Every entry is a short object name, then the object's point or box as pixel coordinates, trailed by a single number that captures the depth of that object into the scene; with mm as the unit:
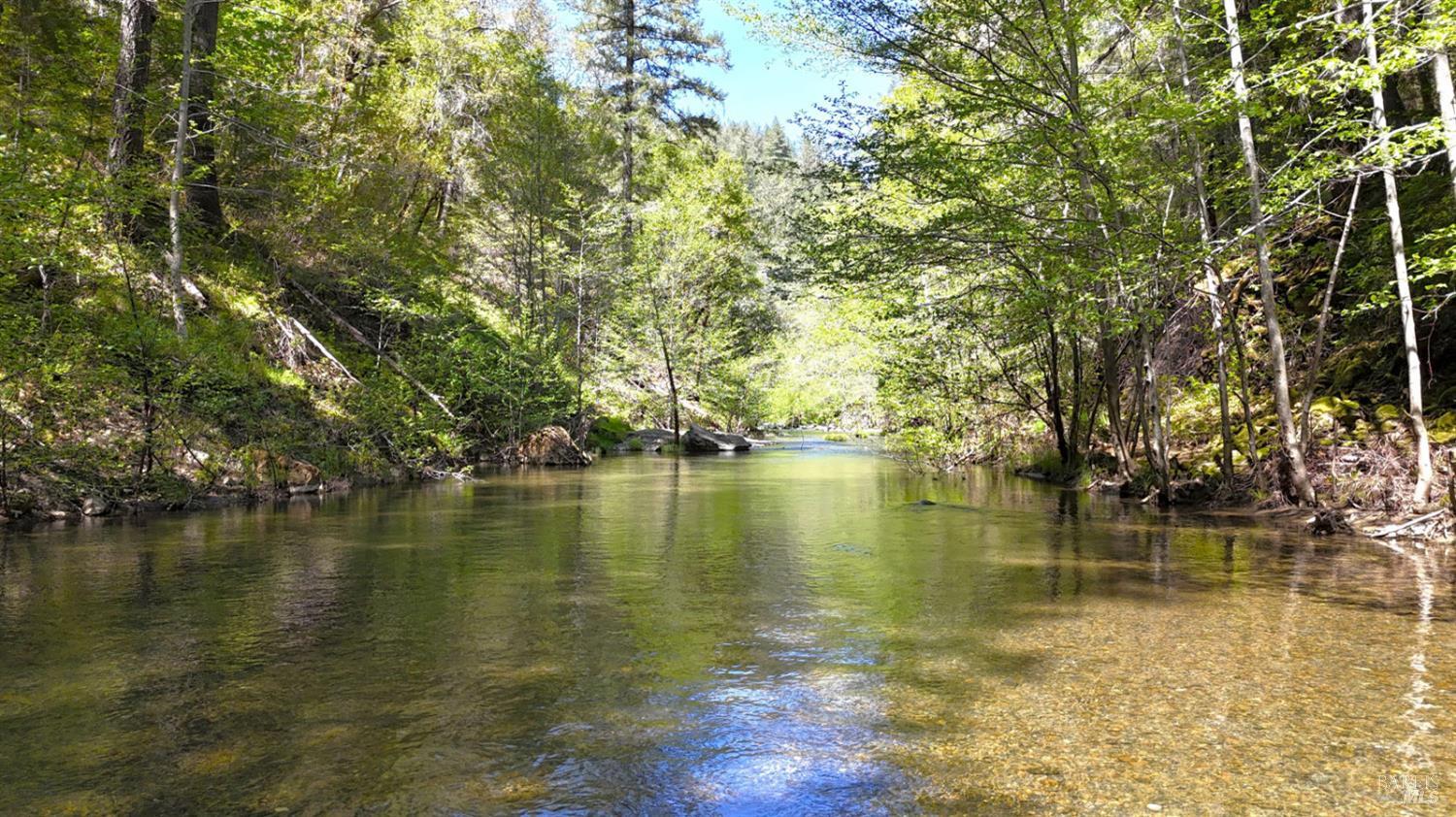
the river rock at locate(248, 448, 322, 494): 13484
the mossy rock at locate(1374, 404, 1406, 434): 11429
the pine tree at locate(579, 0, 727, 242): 33531
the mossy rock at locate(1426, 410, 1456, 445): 10516
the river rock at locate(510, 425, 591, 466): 23156
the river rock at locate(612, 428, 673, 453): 30375
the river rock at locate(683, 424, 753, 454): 30547
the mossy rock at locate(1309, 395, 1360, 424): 12281
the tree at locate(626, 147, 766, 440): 32656
